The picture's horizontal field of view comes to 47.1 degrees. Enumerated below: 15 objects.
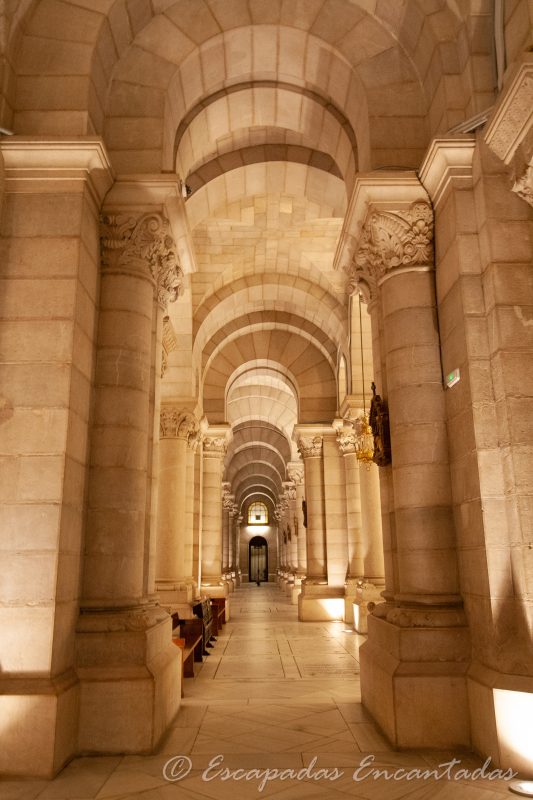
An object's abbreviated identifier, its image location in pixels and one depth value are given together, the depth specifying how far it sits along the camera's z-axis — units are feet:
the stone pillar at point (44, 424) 14.55
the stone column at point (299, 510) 78.59
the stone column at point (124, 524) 16.01
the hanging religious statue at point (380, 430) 19.92
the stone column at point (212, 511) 53.93
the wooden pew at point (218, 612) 42.50
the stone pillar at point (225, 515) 102.12
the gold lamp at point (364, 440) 33.36
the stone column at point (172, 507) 38.09
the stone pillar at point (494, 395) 14.56
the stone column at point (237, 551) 119.46
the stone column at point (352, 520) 47.39
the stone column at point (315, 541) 48.85
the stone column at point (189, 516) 46.09
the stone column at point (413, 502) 16.22
